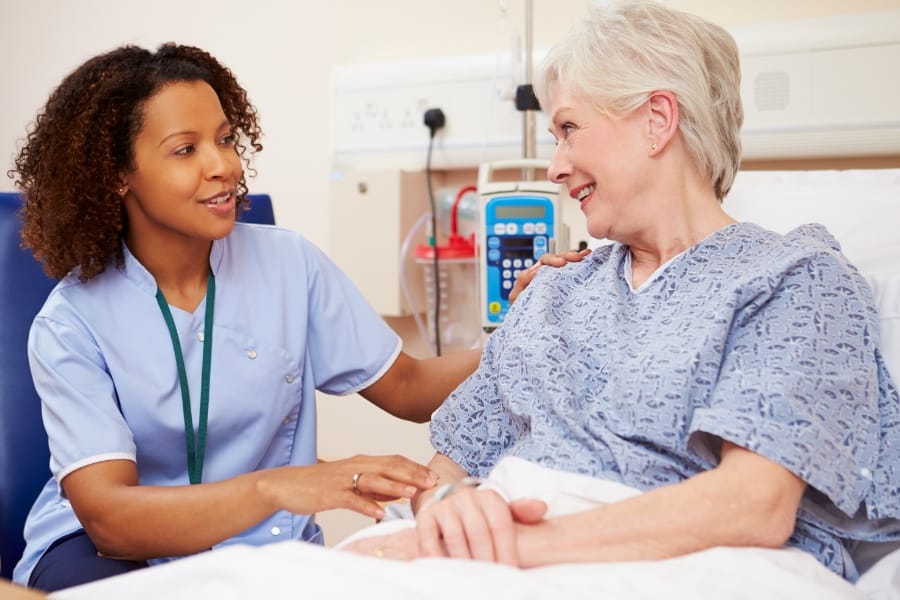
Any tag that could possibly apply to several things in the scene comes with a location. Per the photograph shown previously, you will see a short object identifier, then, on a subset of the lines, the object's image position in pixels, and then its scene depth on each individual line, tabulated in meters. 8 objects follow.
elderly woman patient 1.04
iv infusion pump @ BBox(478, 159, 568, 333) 2.05
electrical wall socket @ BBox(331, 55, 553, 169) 2.50
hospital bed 0.82
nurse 1.35
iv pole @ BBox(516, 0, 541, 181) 2.24
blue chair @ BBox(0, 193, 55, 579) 1.60
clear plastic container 2.59
